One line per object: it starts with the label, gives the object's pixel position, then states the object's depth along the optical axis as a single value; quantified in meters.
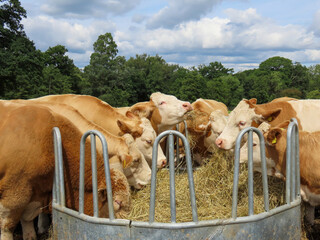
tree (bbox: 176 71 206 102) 51.97
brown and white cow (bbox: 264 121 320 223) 4.04
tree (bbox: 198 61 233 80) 79.31
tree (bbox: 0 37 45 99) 23.62
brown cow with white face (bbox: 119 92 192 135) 6.74
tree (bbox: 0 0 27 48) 24.64
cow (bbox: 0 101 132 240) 3.59
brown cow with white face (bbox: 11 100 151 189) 4.34
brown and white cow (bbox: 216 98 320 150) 5.24
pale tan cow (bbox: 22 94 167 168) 5.50
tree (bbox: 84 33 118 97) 48.53
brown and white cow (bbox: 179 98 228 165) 6.43
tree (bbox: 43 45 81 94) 43.78
